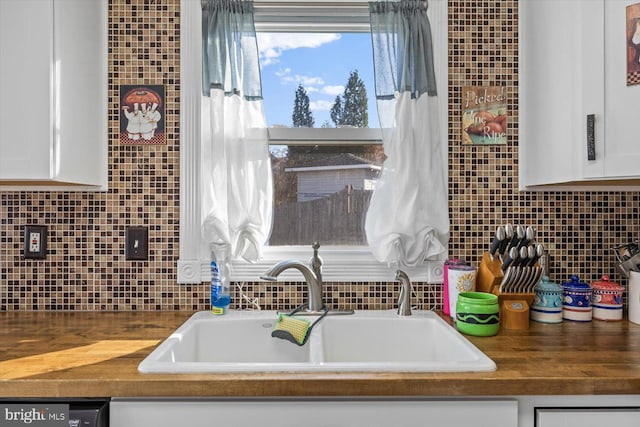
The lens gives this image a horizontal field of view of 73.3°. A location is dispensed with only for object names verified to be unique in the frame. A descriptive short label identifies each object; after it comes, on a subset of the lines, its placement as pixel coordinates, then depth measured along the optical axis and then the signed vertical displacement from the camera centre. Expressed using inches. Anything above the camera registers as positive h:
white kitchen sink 60.8 -17.9
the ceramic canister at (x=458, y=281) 62.6 -9.8
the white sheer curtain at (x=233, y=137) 65.8 +12.0
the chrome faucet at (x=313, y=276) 62.9 -9.2
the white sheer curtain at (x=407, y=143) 66.1 +11.1
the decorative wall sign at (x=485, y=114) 69.0 +16.1
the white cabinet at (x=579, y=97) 52.3 +15.5
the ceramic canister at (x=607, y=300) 64.1 -13.0
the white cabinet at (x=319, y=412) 41.7 -19.2
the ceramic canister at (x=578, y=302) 63.2 -13.0
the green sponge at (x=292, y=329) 56.9 -15.4
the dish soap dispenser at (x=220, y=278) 64.3 -9.4
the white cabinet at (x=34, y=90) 53.8 +15.9
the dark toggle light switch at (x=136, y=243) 68.2 -4.4
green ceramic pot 54.9 -13.1
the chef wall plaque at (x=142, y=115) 68.2 +15.9
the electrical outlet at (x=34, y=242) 67.5 -4.2
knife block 59.0 -12.5
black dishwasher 40.6 -18.7
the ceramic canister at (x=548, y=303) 62.1 -12.8
